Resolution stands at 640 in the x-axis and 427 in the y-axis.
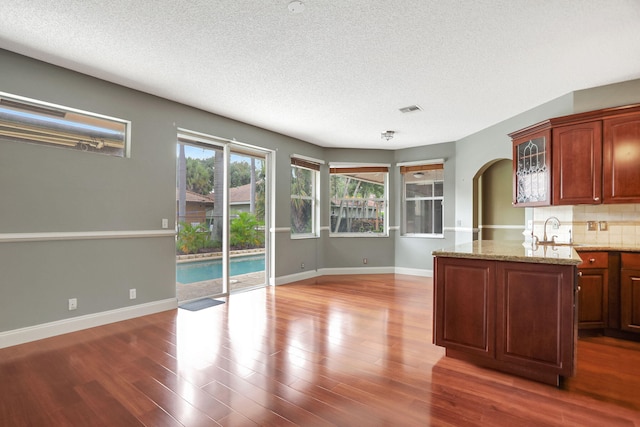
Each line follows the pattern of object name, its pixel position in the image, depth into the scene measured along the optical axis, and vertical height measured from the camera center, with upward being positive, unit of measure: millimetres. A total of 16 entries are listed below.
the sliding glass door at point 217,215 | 4426 -18
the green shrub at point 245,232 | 5066 -300
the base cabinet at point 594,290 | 3262 -760
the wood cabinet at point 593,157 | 3271 +604
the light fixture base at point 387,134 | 5500 +1361
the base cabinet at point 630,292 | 3139 -756
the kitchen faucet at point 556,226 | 3646 -145
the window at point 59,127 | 3018 +882
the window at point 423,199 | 6484 +305
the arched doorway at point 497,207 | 5921 +133
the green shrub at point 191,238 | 4359 -328
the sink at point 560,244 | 3519 -324
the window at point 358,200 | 6824 +294
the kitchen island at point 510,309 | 2221 -699
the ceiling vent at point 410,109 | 4324 +1427
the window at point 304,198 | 6144 +320
